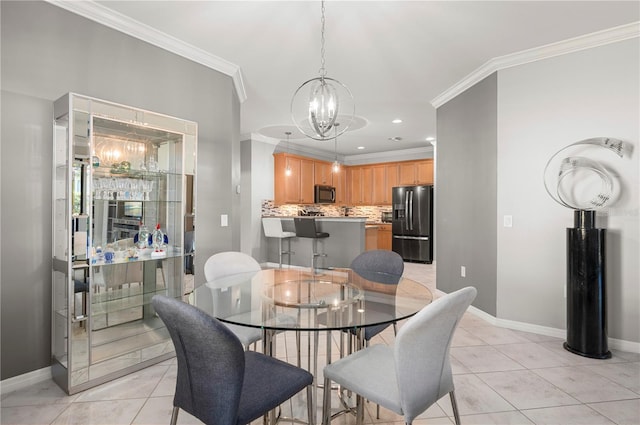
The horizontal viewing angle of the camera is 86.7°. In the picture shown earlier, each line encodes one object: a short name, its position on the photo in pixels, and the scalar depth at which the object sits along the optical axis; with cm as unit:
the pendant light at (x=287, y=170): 690
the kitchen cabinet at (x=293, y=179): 707
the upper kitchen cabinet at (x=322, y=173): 790
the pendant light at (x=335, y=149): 667
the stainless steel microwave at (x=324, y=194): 784
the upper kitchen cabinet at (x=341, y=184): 847
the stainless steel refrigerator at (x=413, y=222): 718
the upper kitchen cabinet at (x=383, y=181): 804
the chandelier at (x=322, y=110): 227
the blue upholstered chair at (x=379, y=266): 248
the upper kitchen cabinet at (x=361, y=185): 843
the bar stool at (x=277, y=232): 641
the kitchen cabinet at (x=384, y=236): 792
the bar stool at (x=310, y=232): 591
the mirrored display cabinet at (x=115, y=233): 216
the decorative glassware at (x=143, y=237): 269
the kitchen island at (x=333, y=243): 595
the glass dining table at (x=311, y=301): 156
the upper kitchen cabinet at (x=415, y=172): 749
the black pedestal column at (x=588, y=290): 268
